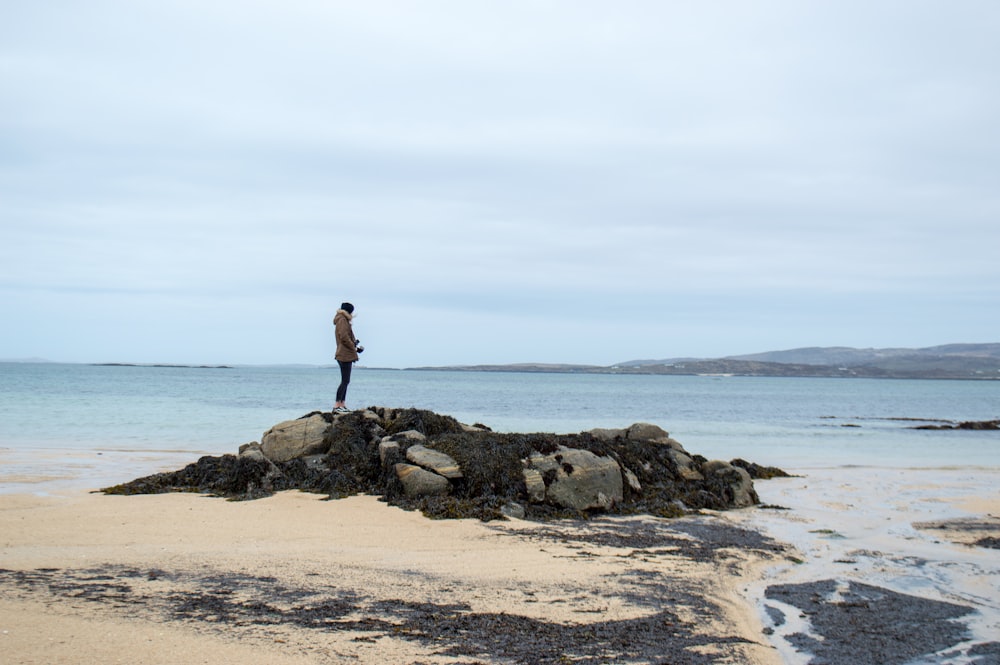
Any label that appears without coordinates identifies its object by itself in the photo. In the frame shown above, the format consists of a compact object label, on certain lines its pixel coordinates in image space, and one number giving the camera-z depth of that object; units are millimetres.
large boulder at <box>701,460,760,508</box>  11109
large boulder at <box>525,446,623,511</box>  9844
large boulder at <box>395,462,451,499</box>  9750
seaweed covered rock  9789
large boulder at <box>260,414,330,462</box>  11664
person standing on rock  13344
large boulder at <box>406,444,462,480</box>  10016
